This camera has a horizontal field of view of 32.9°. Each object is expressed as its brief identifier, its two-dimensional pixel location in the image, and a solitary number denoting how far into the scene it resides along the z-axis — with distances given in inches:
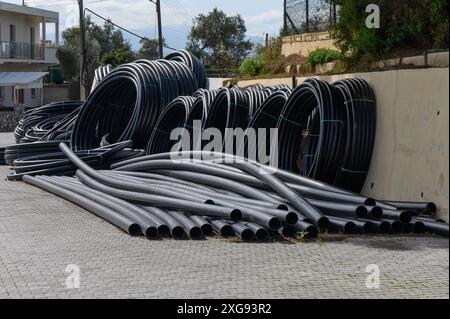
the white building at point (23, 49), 1905.8
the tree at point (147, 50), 2642.7
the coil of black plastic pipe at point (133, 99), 656.4
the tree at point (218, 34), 2018.9
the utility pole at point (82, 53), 1615.4
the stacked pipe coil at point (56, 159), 609.3
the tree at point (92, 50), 2134.6
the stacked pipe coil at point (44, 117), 834.1
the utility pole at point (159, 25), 1666.7
